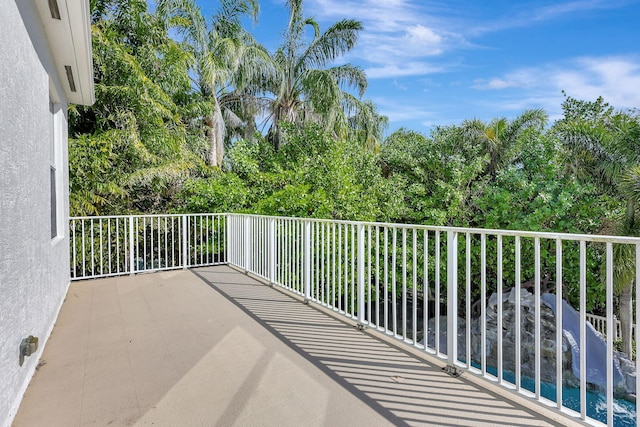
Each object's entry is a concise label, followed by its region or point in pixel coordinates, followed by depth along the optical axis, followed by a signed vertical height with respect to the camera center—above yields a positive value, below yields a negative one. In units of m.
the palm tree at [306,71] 12.09 +4.51
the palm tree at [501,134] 11.27 +2.20
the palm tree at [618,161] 8.74 +1.14
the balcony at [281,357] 1.97 -1.11
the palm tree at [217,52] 9.97 +4.56
